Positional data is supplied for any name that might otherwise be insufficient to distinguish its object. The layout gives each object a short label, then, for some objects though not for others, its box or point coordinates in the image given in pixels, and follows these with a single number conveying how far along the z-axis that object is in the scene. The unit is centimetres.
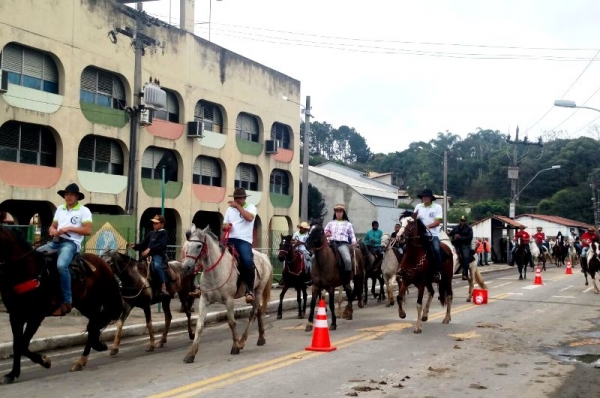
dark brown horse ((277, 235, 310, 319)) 1596
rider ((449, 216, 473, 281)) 1930
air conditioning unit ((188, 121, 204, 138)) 3328
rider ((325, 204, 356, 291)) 1421
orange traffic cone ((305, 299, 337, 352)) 1030
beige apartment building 2525
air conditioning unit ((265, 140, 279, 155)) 4027
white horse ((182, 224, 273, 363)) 966
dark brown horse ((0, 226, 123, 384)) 848
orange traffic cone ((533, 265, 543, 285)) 2632
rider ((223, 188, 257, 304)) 1073
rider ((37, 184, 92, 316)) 920
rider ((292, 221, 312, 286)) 1615
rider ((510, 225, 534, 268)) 3048
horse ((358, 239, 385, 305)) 1928
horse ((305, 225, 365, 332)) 1324
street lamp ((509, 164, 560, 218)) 5022
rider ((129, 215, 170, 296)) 1220
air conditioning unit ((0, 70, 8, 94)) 2394
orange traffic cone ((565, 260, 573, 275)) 3495
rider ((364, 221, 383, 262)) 2012
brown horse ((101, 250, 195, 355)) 1132
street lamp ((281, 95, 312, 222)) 2838
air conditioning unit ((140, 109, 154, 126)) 2884
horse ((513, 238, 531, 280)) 2966
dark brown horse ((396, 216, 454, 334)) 1292
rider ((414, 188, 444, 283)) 1323
